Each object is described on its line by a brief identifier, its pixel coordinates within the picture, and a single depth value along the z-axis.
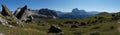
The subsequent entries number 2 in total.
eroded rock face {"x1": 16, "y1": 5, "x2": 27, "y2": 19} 31.95
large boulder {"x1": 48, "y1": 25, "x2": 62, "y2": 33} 21.24
